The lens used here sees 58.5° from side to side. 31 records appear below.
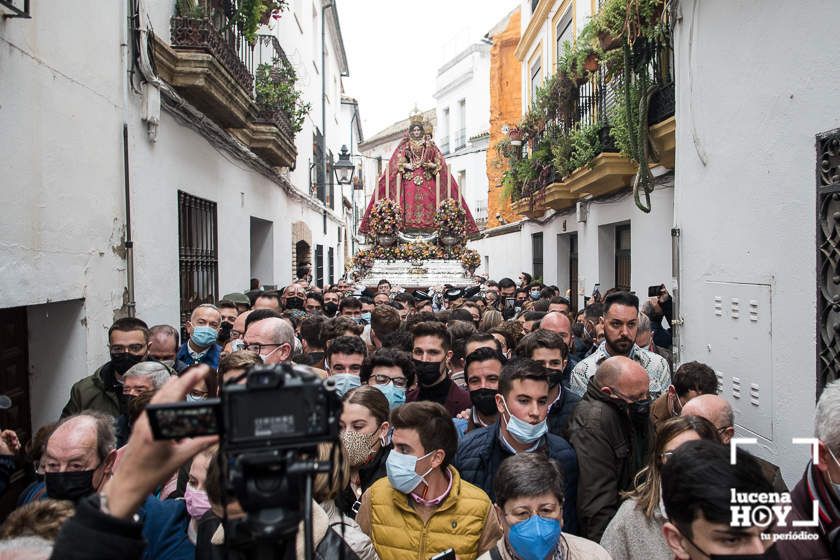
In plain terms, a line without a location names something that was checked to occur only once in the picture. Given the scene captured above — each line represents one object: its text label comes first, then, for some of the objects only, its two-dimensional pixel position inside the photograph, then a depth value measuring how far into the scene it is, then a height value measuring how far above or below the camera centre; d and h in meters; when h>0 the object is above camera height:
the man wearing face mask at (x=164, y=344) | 5.19 -0.47
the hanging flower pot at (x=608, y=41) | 7.78 +2.43
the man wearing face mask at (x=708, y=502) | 1.90 -0.60
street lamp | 15.81 +2.30
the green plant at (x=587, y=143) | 10.27 +1.81
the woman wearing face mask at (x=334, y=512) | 2.45 -0.84
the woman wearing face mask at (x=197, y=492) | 2.76 -0.81
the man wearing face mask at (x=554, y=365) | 3.98 -0.54
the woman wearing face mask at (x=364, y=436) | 3.36 -0.73
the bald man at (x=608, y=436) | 3.23 -0.74
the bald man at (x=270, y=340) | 4.75 -0.40
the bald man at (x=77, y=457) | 2.65 -0.65
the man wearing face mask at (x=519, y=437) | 3.39 -0.75
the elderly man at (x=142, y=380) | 3.95 -0.54
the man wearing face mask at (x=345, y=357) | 4.76 -0.52
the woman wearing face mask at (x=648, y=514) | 2.54 -0.84
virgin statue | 18.39 +2.36
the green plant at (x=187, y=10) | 7.78 +2.78
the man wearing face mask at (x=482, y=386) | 4.17 -0.64
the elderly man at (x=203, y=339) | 5.77 -0.48
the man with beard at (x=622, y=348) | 4.80 -0.48
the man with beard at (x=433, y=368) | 4.88 -0.61
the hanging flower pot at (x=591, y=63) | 10.05 +2.84
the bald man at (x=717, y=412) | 3.29 -0.62
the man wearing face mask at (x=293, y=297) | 9.42 -0.27
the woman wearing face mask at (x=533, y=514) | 2.44 -0.82
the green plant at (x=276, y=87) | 10.66 +2.77
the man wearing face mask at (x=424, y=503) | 2.87 -0.90
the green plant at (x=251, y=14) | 8.68 +3.08
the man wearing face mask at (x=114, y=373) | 4.43 -0.58
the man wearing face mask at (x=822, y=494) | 2.17 -0.68
